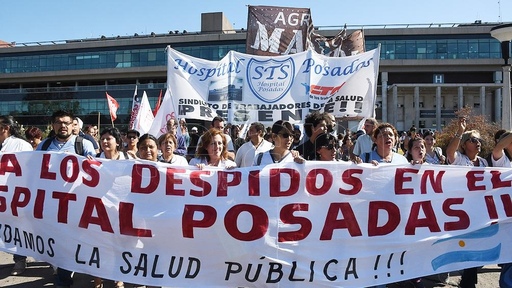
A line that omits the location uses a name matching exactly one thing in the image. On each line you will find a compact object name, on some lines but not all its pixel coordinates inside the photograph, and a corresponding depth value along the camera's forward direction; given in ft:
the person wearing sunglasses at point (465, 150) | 14.98
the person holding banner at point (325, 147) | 13.58
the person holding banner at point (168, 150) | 14.78
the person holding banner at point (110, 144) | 14.34
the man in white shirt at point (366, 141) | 19.93
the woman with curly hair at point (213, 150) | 13.98
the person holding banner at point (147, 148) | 14.49
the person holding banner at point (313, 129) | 15.43
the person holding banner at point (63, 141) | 14.79
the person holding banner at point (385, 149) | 13.52
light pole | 30.35
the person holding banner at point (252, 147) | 17.24
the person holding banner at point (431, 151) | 18.58
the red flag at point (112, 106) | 53.29
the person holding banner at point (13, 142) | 16.28
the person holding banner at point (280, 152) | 13.53
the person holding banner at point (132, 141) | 16.34
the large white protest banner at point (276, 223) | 12.27
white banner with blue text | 23.52
